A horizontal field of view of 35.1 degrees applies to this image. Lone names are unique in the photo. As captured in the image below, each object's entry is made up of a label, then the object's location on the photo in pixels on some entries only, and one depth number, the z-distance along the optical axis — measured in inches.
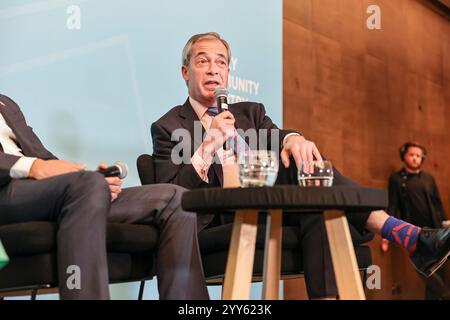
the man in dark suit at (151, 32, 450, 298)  102.0
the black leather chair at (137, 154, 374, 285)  105.5
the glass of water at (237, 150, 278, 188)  82.8
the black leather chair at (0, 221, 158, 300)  83.5
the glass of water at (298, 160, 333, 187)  85.9
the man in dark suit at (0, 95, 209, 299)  82.3
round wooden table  75.3
